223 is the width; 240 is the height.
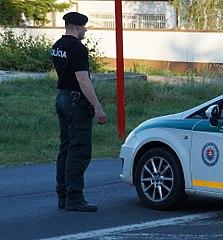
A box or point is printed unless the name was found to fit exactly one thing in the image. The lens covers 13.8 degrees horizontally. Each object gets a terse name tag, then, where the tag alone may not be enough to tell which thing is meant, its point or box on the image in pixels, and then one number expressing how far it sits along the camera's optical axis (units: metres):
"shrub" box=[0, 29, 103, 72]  31.00
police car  9.13
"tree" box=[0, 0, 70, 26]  46.25
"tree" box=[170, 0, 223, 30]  40.09
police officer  9.15
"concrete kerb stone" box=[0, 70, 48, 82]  27.02
